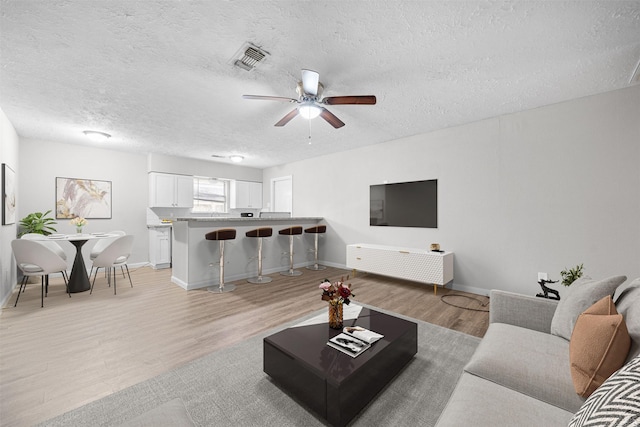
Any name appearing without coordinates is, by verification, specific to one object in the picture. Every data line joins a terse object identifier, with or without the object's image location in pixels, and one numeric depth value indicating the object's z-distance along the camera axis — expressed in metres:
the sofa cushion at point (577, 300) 1.48
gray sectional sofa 1.04
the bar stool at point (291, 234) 5.06
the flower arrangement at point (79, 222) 4.06
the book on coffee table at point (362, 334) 1.80
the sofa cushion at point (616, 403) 0.59
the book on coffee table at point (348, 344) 1.67
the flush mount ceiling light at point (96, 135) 4.30
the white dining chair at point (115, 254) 3.87
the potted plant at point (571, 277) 2.23
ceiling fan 2.45
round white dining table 3.87
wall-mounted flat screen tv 4.39
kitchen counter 4.05
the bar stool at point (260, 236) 4.55
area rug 1.52
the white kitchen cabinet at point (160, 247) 5.73
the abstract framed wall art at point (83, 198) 5.00
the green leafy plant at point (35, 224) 4.40
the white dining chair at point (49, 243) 3.91
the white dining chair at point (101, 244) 4.51
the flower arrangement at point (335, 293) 1.93
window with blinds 6.86
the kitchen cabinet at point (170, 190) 5.90
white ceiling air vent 2.17
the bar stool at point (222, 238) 4.00
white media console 3.85
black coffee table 1.45
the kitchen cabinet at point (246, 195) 7.29
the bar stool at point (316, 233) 5.45
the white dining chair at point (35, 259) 3.26
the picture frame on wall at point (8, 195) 3.41
